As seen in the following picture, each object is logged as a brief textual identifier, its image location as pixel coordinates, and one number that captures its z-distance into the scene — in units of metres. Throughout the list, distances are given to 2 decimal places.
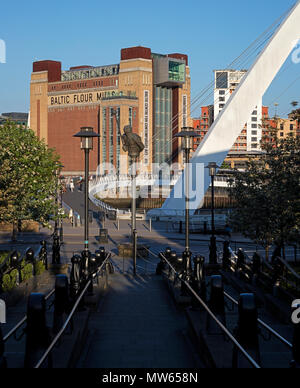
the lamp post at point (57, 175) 31.54
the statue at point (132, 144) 23.22
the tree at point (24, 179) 23.67
